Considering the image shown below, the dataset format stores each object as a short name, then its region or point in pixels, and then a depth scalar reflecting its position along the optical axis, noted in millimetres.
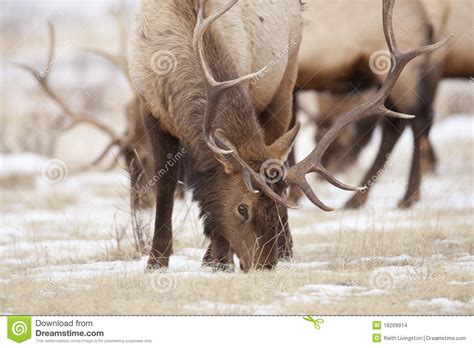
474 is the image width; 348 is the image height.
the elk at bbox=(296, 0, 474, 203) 22500
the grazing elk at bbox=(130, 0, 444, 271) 12281
